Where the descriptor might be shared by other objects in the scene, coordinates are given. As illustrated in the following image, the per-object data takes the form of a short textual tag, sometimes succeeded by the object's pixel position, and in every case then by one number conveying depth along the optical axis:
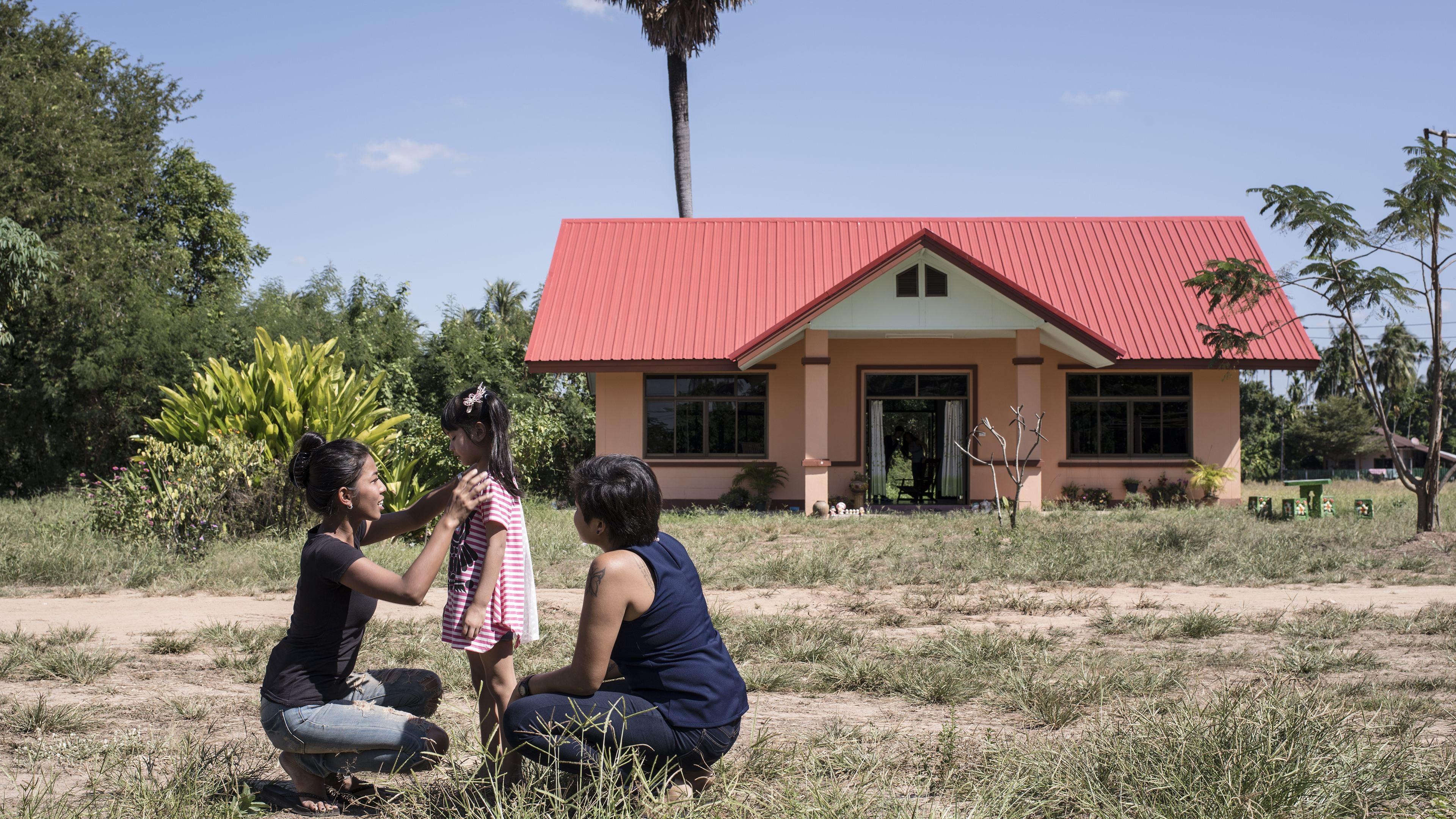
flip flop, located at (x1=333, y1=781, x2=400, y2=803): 3.83
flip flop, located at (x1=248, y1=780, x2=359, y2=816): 3.76
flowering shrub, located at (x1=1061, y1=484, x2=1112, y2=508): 18.33
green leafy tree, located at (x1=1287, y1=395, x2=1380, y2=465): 52.38
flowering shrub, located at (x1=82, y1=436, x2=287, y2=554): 11.09
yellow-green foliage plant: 11.41
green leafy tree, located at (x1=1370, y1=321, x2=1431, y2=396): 56.88
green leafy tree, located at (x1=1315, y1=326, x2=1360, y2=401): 13.84
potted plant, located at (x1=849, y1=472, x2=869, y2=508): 18.03
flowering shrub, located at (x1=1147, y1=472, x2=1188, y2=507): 18.34
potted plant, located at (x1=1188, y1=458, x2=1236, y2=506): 18.17
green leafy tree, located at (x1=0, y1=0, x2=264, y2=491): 21.52
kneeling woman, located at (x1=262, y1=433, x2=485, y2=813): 3.53
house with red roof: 17.20
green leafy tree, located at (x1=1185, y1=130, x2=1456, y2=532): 12.16
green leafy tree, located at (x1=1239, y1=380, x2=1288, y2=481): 41.78
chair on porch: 20.23
